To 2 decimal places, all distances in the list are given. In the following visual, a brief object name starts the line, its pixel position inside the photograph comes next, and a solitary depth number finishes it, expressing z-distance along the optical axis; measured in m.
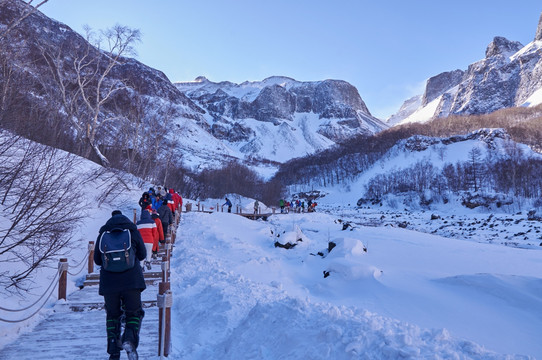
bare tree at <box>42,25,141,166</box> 21.89
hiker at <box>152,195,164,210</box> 10.94
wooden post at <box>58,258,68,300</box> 6.56
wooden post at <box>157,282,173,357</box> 4.45
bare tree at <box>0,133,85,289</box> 5.94
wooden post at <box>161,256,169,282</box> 6.86
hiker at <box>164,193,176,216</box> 12.38
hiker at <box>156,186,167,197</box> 10.83
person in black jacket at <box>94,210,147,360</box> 3.93
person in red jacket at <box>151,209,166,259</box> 8.80
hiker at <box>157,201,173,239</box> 10.65
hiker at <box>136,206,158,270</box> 7.87
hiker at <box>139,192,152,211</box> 9.53
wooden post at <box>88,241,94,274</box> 8.58
